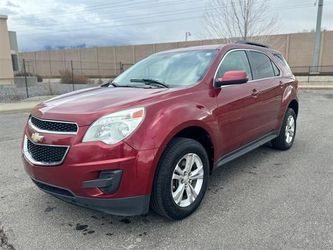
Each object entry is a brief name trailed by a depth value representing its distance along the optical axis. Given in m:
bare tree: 20.63
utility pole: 22.52
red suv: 2.74
